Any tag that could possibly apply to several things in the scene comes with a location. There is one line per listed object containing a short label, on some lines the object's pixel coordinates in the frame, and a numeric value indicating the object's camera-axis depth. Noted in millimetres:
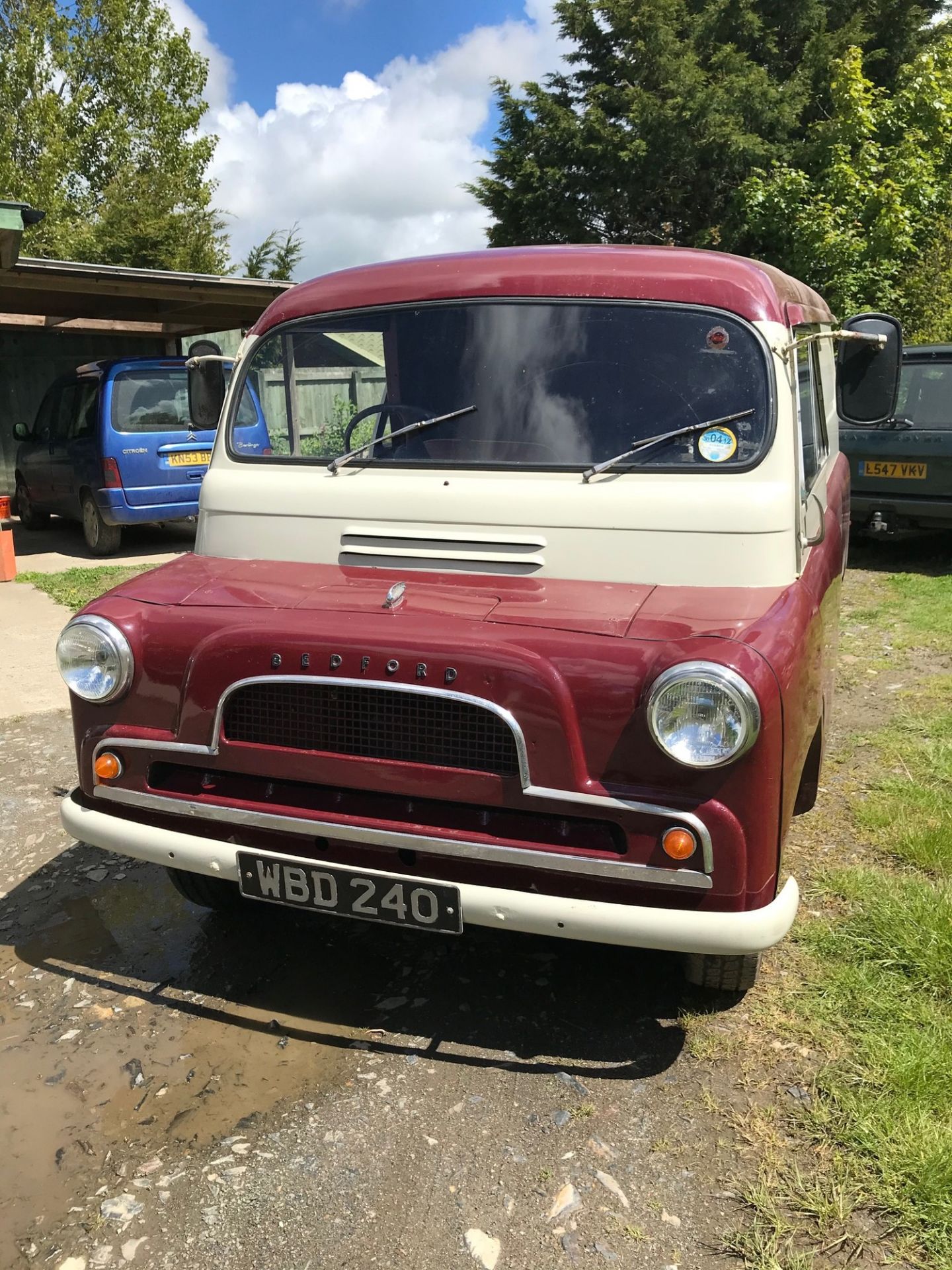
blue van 9836
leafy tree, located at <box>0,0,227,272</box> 23906
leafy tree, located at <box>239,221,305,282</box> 25578
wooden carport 10477
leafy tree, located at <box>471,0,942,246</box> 22547
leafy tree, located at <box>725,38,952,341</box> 14141
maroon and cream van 2350
